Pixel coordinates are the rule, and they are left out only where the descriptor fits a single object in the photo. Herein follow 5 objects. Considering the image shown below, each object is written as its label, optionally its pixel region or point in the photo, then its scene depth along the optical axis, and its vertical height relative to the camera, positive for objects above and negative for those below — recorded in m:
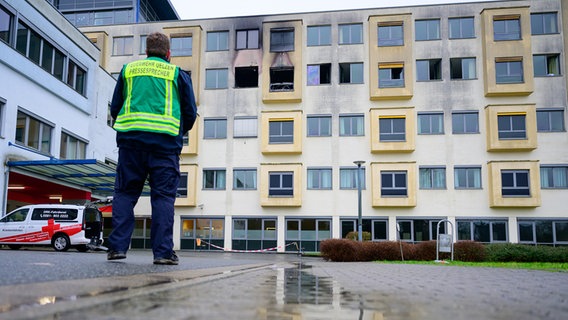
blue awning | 20.95 +2.33
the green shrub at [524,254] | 21.31 -0.96
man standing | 5.25 +0.79
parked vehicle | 20.36 -0.01
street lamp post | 28.08 +1.44
